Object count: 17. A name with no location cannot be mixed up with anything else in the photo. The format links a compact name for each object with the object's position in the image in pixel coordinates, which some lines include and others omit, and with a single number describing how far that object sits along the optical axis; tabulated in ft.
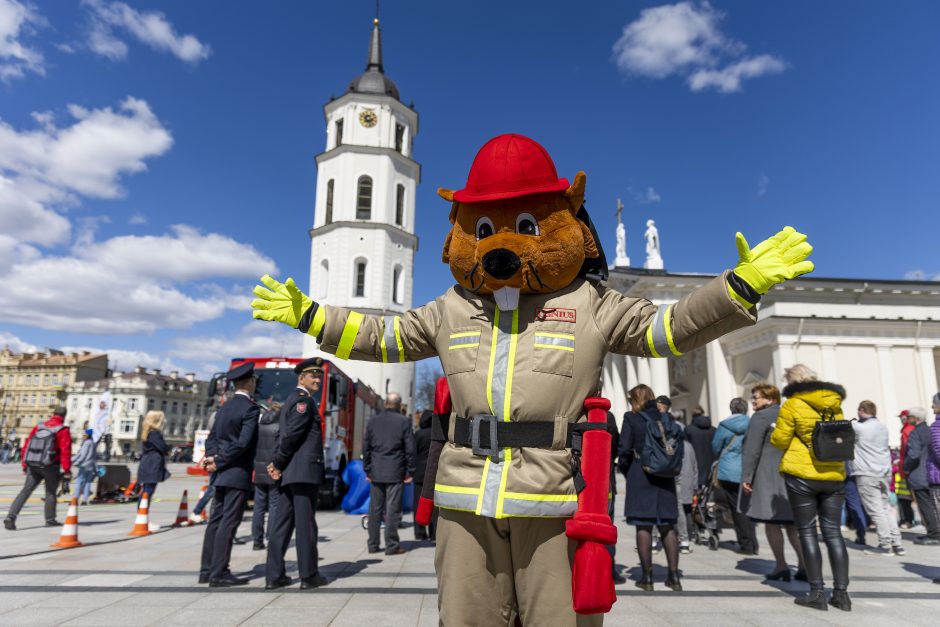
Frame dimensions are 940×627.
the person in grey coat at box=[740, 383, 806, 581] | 20.11
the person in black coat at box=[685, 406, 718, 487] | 29.50
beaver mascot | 7.96
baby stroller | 27.45
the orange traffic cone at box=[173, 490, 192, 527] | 32.91
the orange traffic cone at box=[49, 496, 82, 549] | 25.44
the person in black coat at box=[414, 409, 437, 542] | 27.96
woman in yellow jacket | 16.69
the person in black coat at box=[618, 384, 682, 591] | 18.57
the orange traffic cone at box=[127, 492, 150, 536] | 29.27
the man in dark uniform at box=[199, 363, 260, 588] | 18.43
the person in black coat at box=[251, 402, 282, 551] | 25.99
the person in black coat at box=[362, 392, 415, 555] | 25.36
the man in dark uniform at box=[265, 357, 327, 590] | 18.11
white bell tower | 131.64
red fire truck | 41.60
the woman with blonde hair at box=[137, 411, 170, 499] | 31.83
